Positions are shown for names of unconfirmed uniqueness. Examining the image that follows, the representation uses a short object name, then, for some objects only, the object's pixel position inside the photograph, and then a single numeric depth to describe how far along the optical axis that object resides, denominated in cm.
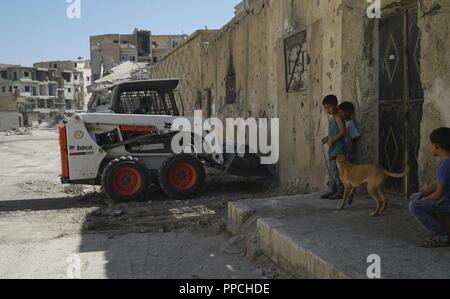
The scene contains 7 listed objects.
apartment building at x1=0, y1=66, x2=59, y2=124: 7544
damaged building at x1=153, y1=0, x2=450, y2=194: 473
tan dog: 499
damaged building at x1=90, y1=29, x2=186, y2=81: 6112
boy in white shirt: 625
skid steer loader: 845
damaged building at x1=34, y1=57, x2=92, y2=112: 8750
